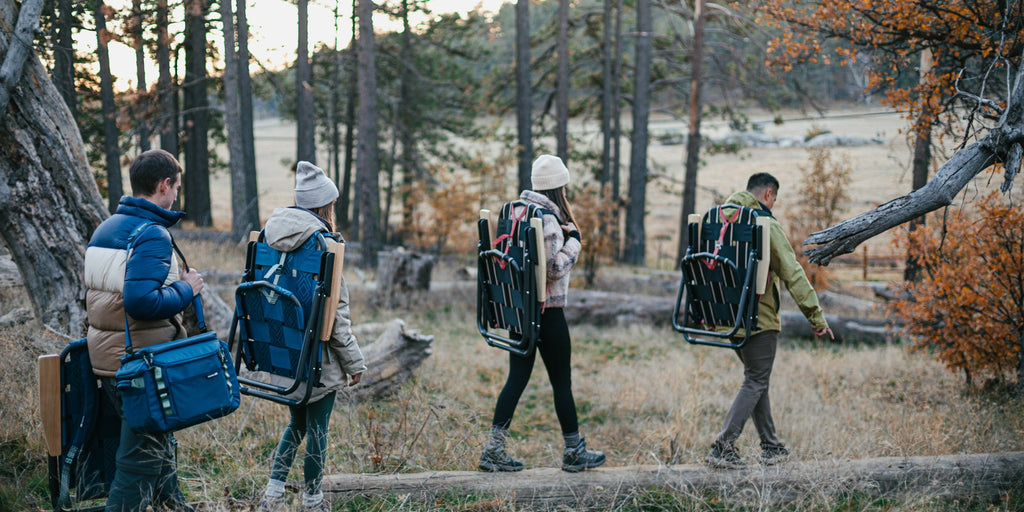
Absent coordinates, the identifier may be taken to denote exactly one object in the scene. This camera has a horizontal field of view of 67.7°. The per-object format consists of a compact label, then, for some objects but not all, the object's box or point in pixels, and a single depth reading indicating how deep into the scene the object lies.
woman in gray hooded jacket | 3.88
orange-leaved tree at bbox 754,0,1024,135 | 7.69
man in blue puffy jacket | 3.31
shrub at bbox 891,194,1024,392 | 7.76
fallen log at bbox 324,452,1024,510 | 4.60
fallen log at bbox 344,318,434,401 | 7.28
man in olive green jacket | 5.13
